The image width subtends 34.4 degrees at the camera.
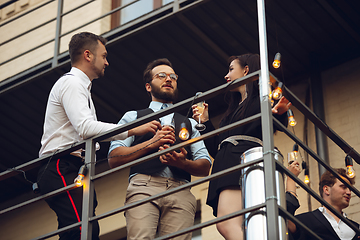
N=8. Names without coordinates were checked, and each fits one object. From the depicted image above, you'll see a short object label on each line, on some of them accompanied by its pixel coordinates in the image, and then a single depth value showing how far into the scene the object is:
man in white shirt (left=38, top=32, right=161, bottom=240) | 4.35
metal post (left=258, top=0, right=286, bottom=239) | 3.37
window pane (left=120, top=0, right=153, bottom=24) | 8.31
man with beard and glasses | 4.59
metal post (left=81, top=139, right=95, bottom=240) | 4.07
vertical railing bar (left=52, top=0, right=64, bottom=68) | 8.01
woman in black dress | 4.18
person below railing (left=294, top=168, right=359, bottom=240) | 5.20
